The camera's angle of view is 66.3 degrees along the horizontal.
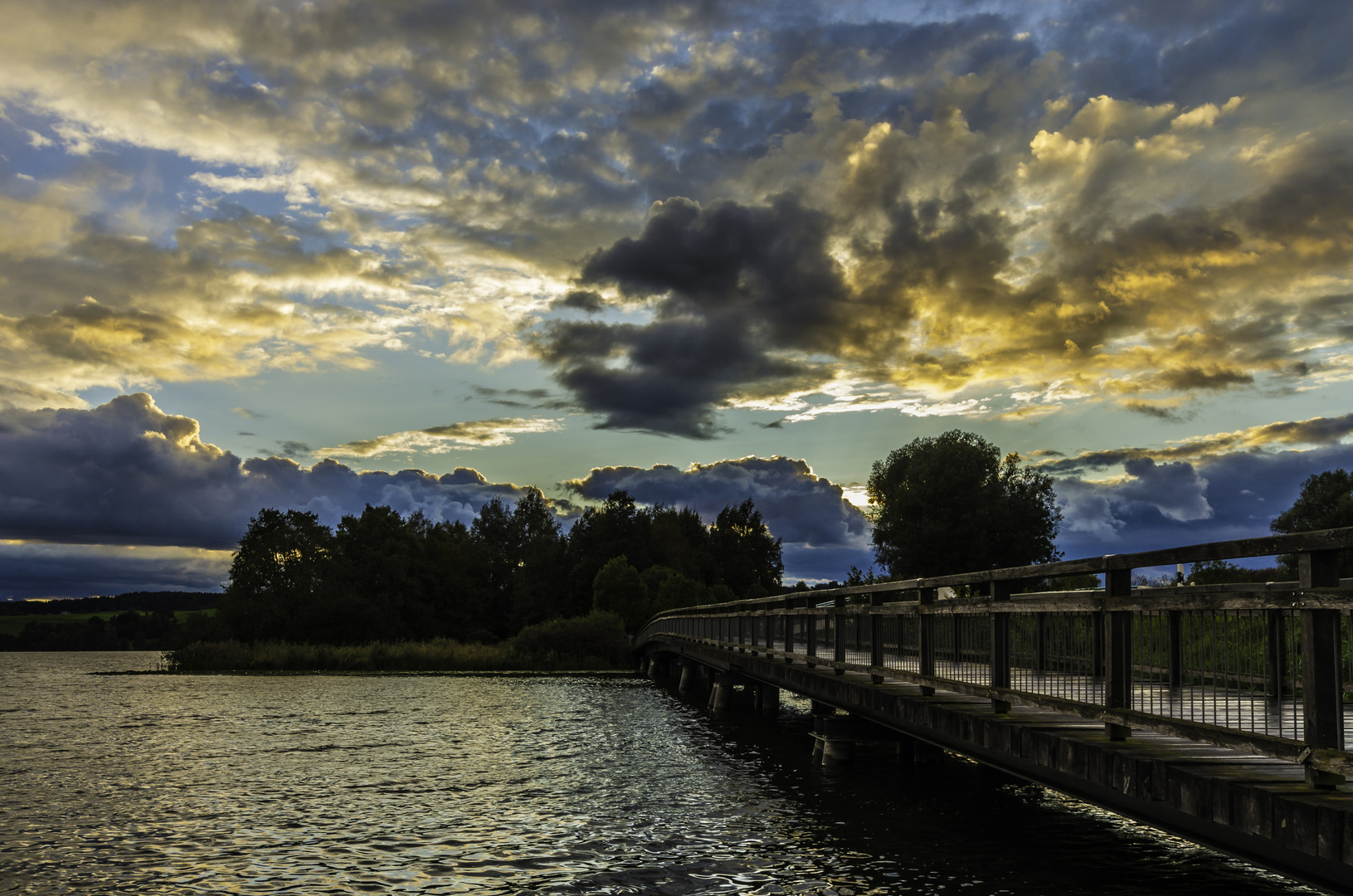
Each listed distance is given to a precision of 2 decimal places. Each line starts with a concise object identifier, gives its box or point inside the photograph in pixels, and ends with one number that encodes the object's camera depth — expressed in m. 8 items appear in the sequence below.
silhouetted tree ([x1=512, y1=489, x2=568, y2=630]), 124.69
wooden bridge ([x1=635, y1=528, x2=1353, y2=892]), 6.69
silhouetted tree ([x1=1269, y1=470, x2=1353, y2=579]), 77.31
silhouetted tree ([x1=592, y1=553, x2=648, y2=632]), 105.88
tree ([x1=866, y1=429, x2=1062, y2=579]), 71.88
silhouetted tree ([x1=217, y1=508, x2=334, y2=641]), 91.12
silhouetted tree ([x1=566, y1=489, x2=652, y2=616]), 124.06
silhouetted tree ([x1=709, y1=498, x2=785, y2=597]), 152.00
